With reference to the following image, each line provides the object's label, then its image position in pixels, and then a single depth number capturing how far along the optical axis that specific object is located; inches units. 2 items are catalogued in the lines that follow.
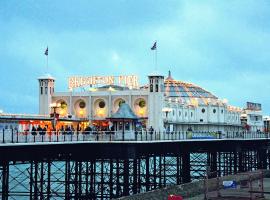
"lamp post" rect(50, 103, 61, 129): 2215.8
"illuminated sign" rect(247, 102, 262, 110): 6655.0
